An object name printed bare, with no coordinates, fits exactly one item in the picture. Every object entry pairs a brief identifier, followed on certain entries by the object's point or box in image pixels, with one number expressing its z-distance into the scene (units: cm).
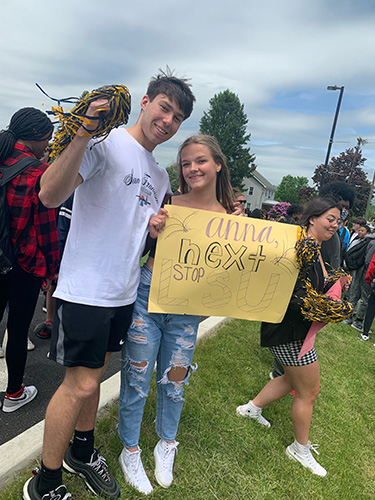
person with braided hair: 224
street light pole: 1217
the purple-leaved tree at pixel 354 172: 2962
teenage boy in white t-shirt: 155
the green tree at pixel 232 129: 4359
